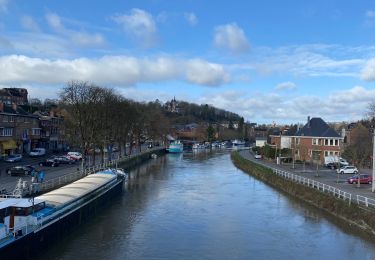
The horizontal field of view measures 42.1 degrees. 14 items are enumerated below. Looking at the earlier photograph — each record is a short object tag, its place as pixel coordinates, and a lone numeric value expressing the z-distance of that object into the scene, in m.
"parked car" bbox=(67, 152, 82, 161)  77.44
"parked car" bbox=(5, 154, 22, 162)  68.62
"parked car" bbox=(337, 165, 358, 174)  66.69
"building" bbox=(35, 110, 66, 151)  99.62
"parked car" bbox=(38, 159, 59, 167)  64.75
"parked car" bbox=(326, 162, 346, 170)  76.12
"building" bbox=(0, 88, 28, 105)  141.25
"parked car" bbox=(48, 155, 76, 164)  69.94
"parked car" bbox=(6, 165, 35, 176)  51.78
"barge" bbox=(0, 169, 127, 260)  23.78
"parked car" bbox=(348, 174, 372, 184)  52.84
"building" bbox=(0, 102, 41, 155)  79.19
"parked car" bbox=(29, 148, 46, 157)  81.25
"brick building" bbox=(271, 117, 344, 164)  87.38
